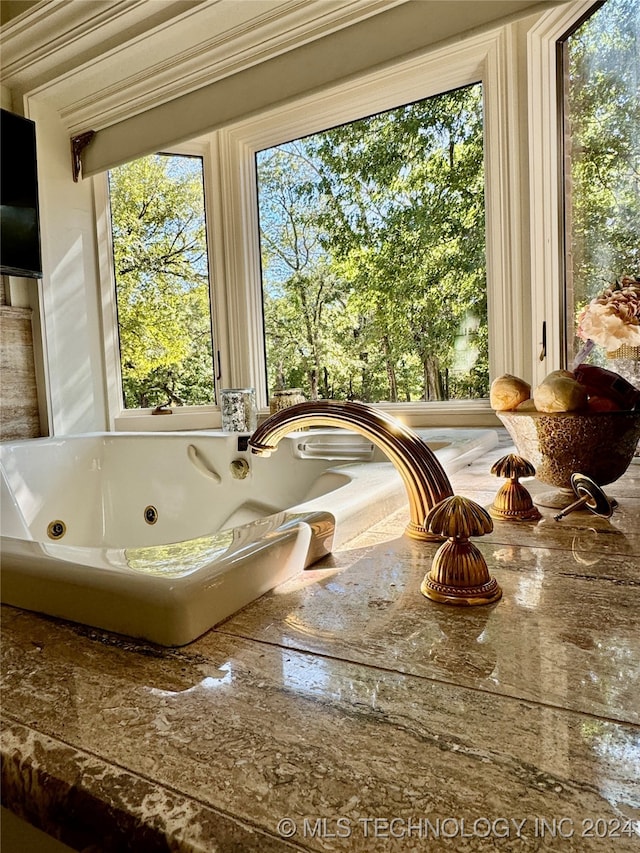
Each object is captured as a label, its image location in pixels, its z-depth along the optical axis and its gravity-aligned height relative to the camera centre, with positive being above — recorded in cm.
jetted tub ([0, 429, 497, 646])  44 -17
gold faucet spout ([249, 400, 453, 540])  68 -6
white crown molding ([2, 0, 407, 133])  171 +117
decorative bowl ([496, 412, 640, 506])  73 -8
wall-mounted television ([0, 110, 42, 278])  202 +76
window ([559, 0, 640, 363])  136 +60
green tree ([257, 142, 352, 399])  218 +44
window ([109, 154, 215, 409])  240 +53
